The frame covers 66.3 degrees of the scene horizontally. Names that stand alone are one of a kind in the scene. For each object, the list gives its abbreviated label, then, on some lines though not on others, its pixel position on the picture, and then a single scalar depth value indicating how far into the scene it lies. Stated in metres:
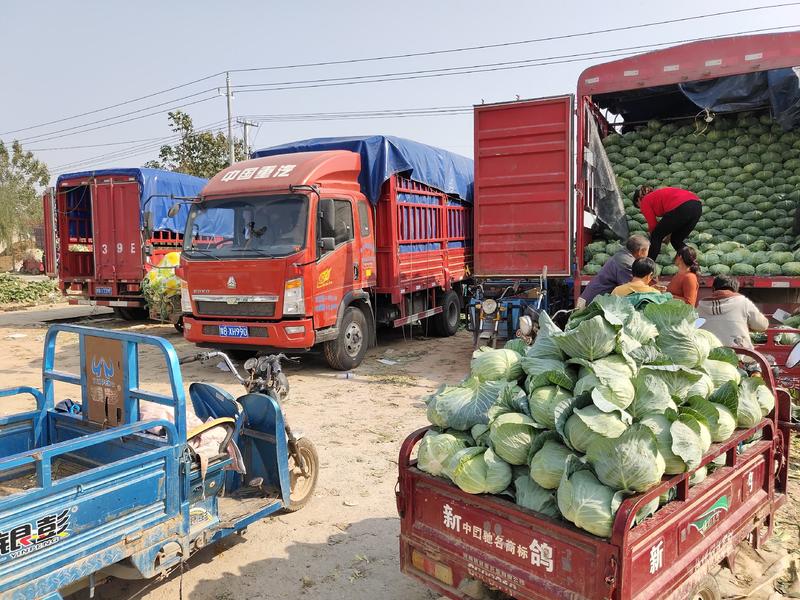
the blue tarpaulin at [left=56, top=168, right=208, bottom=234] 12.12
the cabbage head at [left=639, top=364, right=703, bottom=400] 2.47
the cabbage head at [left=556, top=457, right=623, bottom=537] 2.05
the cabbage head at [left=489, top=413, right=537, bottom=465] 2.42
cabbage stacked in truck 7.14
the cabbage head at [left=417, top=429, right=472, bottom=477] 2.57
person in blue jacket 5.59
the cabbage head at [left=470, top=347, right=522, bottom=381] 2.87
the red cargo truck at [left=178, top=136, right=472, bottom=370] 7.29
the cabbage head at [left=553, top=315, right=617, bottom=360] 2.55
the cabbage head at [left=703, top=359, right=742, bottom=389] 2.84
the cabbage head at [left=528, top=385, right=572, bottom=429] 2.44
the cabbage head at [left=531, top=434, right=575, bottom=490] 2.26
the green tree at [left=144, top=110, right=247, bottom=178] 23.97
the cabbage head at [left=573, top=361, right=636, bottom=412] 2.28
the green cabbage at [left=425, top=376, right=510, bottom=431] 2.68
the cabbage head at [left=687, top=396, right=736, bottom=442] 2.47
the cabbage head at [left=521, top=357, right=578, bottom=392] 2.54
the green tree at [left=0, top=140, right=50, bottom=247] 29.22
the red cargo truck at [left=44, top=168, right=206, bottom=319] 12.19
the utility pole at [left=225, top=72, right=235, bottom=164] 23.89
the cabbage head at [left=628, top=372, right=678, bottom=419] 2.35
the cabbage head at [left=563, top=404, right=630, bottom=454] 2.20
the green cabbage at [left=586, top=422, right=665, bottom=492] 2.10
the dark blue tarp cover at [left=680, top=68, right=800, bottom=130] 7.42
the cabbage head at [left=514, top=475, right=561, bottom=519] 2.28
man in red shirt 6.83
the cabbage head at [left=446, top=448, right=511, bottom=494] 2.39
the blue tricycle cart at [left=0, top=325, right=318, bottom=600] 2.49
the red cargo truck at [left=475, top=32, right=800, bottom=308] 6.97
